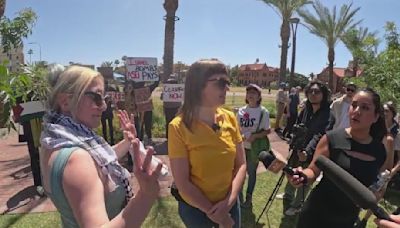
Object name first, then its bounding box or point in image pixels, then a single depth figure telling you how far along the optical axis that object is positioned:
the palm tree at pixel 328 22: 28.52
